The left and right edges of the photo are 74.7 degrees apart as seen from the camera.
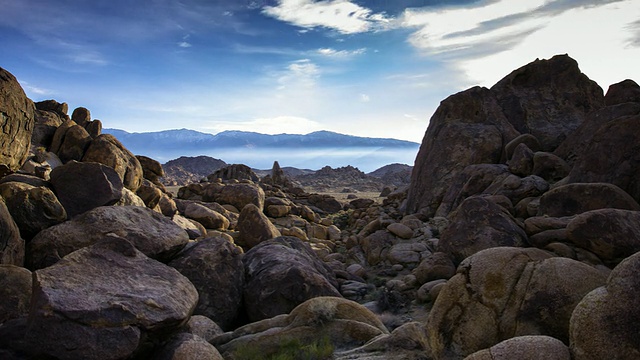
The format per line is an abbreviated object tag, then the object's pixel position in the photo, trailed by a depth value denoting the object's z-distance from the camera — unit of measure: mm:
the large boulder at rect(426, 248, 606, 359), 5449
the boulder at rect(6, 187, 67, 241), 9336
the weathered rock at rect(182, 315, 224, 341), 7770
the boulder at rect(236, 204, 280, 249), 17422
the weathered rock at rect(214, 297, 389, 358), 7004
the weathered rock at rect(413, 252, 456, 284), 12336
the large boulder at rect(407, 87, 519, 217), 21672
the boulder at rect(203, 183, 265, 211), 30156
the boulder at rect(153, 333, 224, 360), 5883
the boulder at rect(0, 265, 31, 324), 6461
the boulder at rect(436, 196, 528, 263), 11914
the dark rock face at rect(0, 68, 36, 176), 10414
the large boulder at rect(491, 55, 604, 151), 22297
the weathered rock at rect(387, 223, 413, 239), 18156
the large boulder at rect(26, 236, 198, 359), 5195
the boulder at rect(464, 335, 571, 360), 4246
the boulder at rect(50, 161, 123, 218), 11195
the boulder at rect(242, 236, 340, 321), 10078
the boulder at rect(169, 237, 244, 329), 9656
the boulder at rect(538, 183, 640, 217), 11172
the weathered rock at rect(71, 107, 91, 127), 25219
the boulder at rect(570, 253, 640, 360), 3963
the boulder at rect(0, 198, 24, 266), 8070
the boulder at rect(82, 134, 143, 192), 16625
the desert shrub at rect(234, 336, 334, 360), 6438
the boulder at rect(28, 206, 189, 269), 9023
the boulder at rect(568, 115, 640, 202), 12289
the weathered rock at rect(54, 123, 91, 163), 17153
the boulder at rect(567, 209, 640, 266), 8867
